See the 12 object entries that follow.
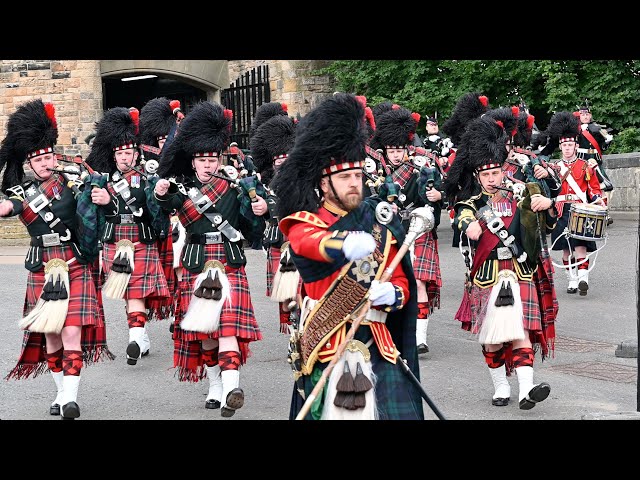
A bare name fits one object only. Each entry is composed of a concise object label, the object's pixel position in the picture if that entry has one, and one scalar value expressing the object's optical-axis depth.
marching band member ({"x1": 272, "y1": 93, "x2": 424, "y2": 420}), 10.42
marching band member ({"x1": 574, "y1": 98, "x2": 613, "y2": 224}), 26.87
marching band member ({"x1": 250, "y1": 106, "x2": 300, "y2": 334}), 19.78
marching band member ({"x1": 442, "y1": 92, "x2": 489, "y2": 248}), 21.94
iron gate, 42.25
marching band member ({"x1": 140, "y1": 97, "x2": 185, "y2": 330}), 20.80
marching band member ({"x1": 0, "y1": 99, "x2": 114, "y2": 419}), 15.46
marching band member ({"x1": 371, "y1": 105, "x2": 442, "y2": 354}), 19.94
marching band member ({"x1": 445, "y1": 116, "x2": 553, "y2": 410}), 15.16
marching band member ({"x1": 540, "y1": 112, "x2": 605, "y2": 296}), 25.59
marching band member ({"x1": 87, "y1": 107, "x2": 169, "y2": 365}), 19.64
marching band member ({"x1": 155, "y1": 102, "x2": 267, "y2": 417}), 15.38
